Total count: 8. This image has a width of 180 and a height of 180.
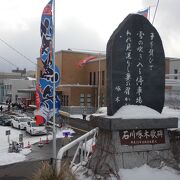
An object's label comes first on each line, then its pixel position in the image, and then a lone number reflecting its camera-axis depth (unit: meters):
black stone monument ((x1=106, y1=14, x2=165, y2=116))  6.30
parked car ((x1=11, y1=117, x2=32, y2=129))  27.46
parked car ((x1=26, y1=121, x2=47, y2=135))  24.43
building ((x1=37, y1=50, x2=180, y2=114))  36.54
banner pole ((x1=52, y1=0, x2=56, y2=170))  11.33
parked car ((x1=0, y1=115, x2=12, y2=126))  31.64
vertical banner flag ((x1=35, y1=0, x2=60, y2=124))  11.29
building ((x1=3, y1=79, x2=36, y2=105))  60.63
